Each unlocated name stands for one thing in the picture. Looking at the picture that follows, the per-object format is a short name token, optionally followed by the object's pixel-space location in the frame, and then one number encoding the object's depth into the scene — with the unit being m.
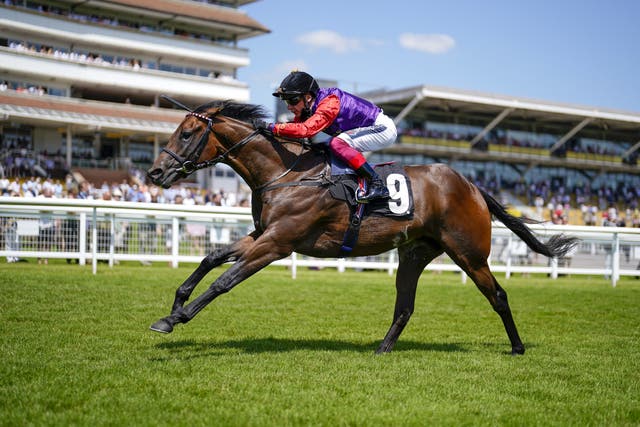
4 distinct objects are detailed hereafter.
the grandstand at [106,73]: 33.09
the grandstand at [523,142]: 44.03
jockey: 6.08
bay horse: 5.97
